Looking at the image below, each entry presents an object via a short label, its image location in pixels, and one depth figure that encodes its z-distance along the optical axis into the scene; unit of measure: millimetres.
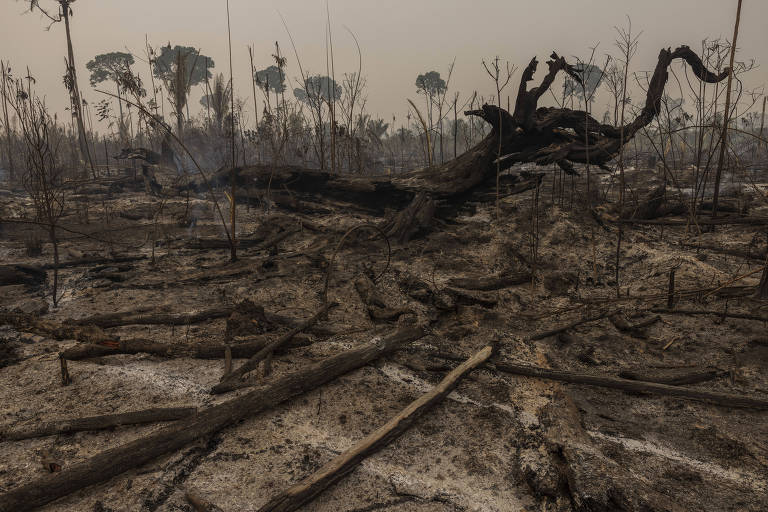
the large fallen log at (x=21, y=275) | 4242
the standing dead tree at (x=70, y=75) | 10412
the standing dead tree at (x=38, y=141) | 3460
